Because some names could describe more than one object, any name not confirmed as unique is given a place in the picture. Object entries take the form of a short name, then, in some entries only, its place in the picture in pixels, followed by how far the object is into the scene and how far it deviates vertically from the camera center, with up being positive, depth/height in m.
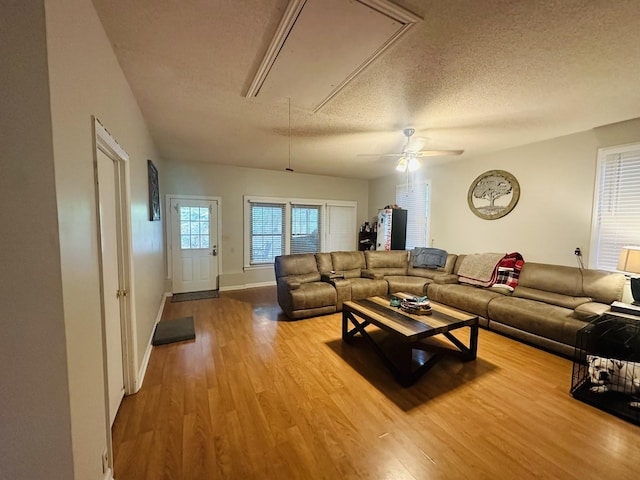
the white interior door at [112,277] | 1.74 -0.42
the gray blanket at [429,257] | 4.87 -0.64
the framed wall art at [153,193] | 3.13 +0.34
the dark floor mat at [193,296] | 4.78 -1.46
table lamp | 2.55 -0.37
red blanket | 3.82 -0.68
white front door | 5.13 -0.49
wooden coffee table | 2.29 -1.00
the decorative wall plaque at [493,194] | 4.04 +0.52
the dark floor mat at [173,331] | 3.08 -1.43
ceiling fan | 3.24 +0.88
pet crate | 2.04 -1.21
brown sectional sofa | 2.88 -0.96
